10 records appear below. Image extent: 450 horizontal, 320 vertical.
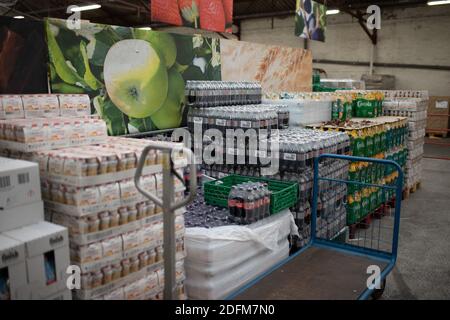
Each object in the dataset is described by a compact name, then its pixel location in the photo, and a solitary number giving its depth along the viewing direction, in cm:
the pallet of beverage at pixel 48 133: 321
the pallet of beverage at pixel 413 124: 880
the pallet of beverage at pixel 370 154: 644
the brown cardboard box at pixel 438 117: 1741
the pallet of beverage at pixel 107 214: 297
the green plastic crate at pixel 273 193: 454
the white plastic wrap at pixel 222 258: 382
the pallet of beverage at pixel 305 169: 509
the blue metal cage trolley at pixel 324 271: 381
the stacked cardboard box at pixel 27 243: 262
